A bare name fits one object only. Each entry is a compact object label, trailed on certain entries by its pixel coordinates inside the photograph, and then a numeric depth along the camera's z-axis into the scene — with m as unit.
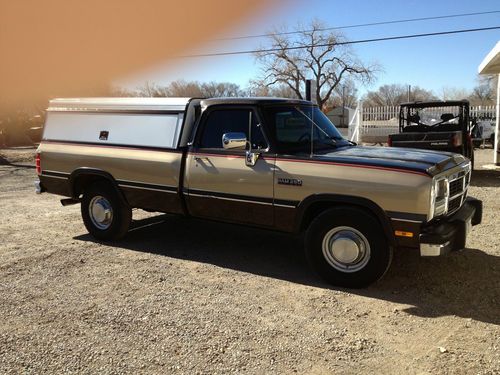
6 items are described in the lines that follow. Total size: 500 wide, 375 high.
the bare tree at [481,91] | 87.72
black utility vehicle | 11.05
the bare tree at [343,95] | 62.49
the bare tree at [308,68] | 54.91
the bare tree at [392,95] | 97.34
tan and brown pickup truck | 4.44
